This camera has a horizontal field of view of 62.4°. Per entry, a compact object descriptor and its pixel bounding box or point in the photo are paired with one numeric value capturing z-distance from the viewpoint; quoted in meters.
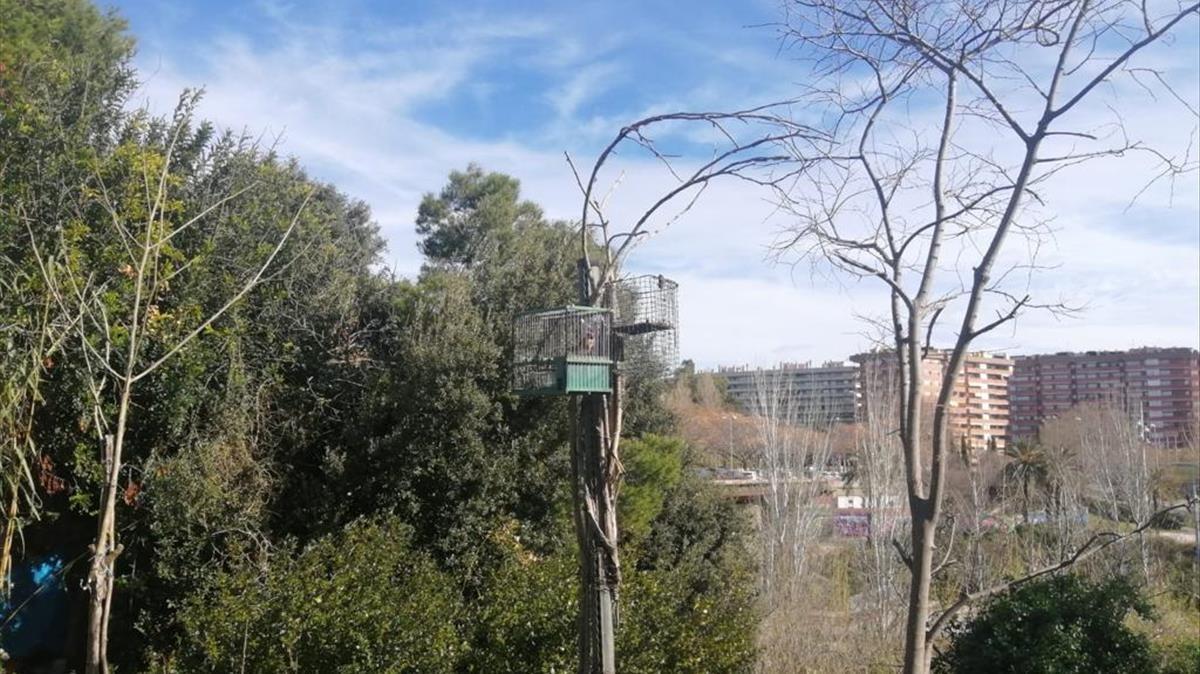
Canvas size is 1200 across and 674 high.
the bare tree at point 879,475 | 11.49
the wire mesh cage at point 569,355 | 3.98
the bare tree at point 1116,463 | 18.25
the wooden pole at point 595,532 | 3.95
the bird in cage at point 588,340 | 4.07
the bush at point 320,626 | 5.16
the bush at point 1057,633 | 6.26
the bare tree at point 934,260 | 3.09
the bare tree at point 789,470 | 11.89
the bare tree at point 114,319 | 3.90
